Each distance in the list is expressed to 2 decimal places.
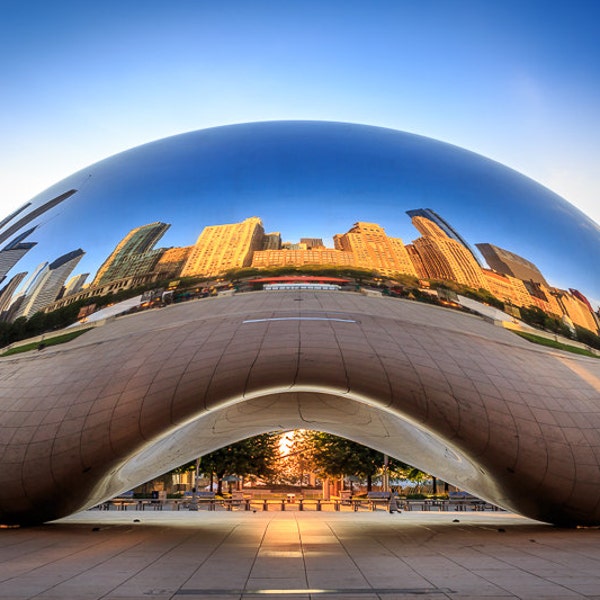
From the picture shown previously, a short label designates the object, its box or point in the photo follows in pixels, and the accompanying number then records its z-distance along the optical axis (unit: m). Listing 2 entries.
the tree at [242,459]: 40.00
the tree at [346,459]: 40.47
